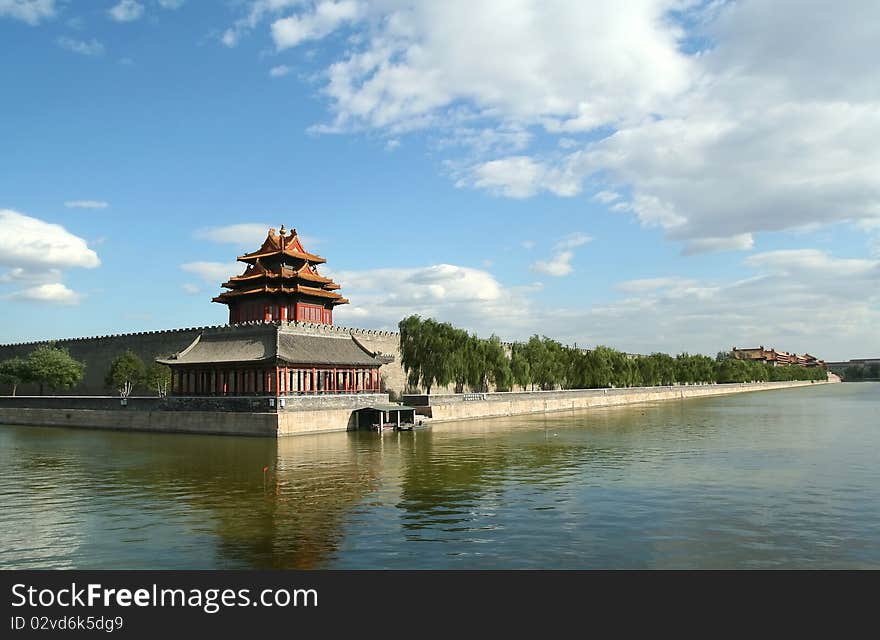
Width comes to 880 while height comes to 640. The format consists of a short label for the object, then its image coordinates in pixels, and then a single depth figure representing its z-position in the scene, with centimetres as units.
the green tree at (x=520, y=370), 7556
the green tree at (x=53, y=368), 6100
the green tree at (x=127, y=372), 5862
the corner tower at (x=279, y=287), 5838
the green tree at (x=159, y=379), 5672
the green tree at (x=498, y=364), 7069
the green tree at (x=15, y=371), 6184
